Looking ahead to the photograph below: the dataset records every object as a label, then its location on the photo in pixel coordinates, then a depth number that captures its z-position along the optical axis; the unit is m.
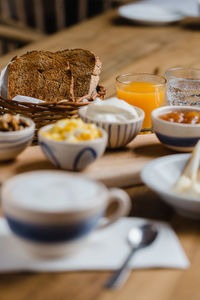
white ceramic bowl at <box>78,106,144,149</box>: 1.02
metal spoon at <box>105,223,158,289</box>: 0.78
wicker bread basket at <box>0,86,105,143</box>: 1.07
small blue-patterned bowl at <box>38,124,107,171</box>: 0.93
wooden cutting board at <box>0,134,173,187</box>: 0.97
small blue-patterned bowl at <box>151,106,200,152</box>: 1.03
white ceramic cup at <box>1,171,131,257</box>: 0.75
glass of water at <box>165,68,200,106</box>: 1.23
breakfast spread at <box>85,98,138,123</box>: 1.03
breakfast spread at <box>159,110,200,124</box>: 1.05
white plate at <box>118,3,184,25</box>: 2.11
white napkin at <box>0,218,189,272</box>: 0.79
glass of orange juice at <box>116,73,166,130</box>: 1.20
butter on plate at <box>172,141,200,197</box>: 0.88
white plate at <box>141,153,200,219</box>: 0.86
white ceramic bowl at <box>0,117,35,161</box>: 0.96
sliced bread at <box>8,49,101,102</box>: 1.23
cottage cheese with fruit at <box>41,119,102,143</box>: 0.94
